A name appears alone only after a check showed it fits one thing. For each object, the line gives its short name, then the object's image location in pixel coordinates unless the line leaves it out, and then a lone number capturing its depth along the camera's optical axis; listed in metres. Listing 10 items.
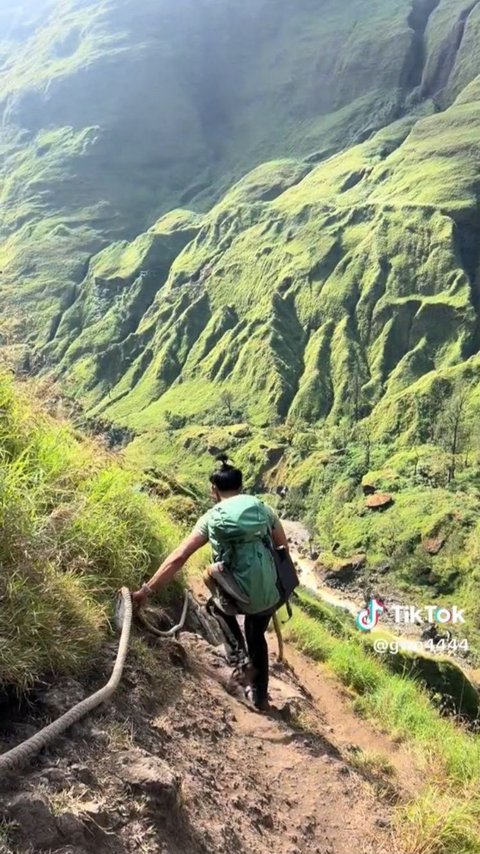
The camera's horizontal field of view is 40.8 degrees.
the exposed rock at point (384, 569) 79.62
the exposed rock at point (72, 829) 3.12
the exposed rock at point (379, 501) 91.69
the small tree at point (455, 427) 106.81
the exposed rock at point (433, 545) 78.25
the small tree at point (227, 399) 140.50
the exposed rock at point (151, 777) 3.63
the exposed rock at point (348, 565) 78.81
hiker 5.02
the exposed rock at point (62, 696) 3.93
